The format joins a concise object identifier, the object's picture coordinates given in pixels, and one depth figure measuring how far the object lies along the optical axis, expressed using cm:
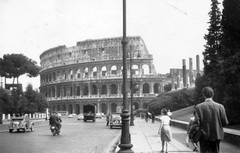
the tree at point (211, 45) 3284
